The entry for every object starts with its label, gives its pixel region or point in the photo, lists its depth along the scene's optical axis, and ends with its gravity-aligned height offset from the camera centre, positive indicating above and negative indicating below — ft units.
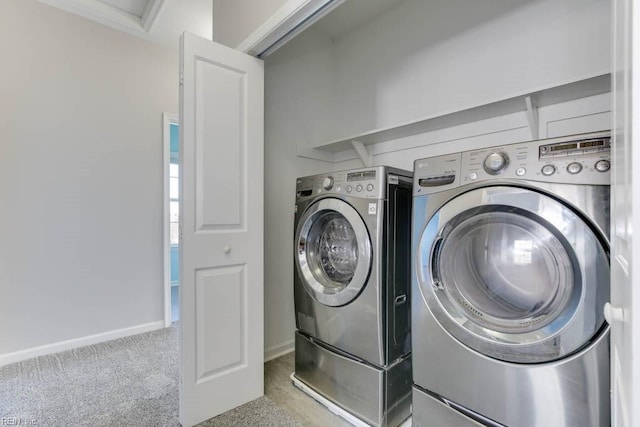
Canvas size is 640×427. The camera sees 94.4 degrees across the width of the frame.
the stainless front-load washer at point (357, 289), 4.69 -1.32
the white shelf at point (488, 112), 4.29 +1.83
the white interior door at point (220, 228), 4.76 -0.27
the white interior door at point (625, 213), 1.23 +0.00
